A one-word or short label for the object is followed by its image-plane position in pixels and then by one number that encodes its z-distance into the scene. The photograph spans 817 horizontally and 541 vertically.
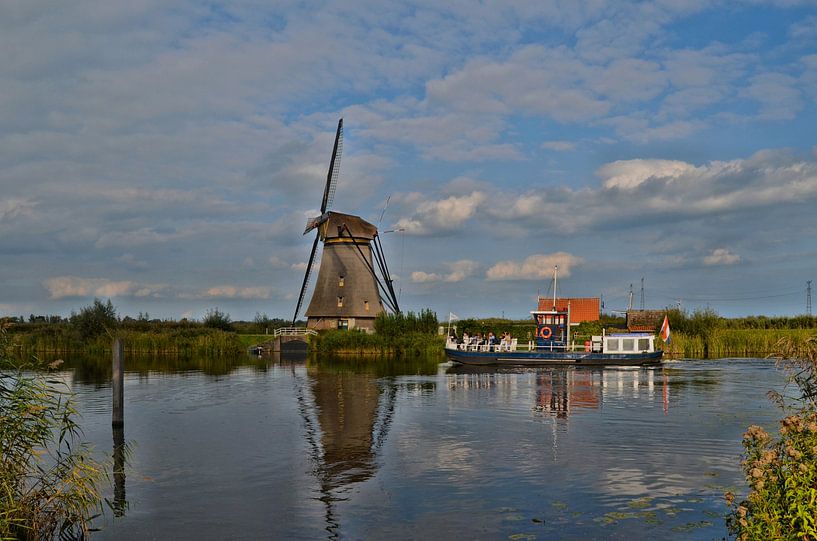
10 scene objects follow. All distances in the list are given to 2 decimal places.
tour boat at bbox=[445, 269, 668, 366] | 45.78
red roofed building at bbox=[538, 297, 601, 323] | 76.56
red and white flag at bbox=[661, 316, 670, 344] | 49.48
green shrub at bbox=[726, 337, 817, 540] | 7.59
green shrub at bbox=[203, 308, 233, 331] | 74.12
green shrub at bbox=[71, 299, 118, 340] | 63.88
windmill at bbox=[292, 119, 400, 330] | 70.50
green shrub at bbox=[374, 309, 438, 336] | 61.81
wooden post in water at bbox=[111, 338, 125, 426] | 20.41
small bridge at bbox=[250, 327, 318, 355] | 62.41
